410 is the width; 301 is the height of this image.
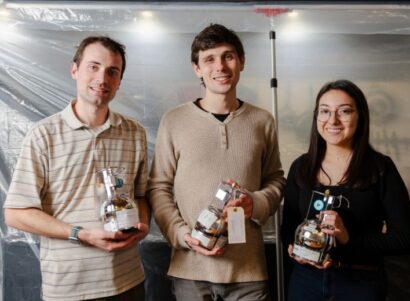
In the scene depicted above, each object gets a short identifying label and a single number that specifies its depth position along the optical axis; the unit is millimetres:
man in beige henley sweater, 1318
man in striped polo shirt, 1180
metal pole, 1885
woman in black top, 1226
